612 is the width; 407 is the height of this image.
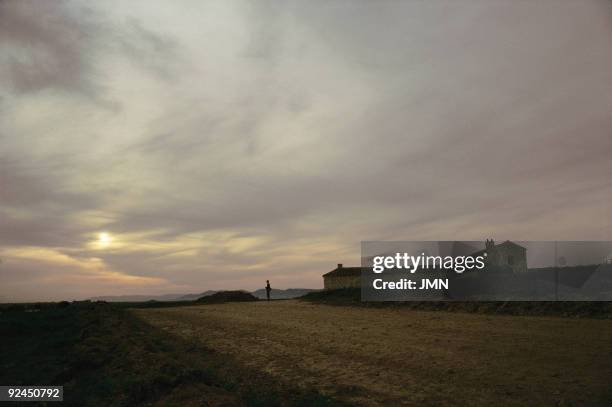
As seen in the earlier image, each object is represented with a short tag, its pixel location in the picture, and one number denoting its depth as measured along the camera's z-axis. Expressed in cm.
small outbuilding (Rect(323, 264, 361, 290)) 6369
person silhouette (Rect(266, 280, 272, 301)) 5134
